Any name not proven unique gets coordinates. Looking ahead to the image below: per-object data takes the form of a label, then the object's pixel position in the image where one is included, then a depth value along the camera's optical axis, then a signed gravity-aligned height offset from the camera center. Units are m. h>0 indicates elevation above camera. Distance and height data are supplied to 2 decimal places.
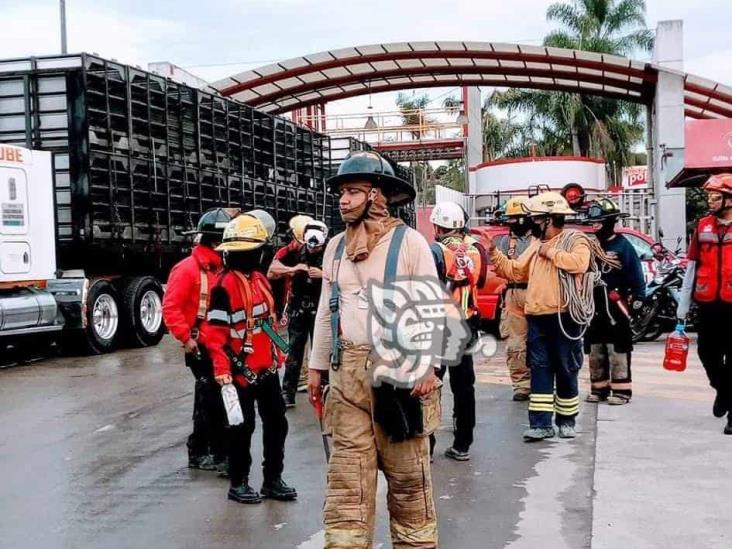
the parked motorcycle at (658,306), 12.35 -0.95
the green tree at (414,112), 38.27 +6.66
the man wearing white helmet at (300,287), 7.70 -0.35
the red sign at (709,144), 17.64 +1.89
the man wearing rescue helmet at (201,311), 5.28 -0.35
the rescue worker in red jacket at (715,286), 6.42 -0.35
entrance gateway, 22.61 +4.76
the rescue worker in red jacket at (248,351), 5.05 -0.58
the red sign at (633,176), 42.22 +3.10
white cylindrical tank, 25.11 +1.99
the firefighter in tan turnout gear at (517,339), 8.29 -0.90
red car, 12.80 -0.59
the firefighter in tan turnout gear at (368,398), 3.69 -0.64
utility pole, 25.05 +6.58
